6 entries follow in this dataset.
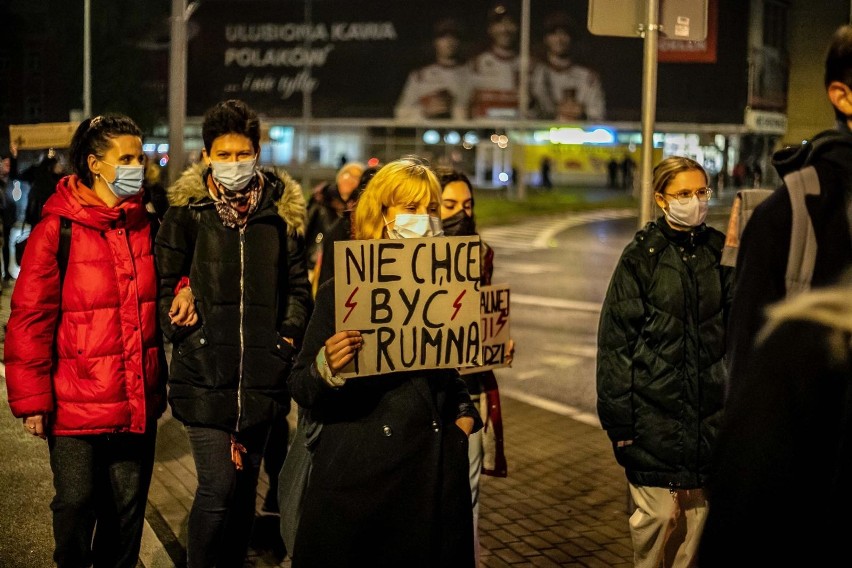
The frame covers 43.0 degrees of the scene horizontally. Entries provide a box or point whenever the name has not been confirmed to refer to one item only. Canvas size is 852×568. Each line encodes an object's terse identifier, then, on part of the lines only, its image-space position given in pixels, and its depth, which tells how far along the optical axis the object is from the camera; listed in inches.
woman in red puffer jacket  168.7
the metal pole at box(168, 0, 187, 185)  416.2
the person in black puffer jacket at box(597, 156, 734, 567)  178.4
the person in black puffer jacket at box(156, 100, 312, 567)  176.4
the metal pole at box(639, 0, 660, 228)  240.1
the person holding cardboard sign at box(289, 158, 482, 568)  129.4
